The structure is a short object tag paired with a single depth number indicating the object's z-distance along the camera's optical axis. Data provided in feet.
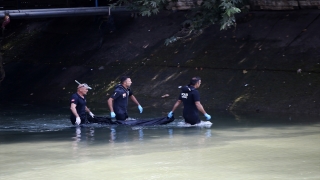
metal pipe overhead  83.82
